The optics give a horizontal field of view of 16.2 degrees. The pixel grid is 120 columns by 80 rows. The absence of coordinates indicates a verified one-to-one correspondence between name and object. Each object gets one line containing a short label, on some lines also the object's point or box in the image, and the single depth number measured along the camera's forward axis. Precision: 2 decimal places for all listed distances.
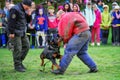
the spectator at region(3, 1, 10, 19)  18.20
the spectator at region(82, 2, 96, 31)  18.53
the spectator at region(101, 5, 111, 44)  18.86
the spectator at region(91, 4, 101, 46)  18.55
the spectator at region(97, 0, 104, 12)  20.49
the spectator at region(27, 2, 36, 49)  17.94
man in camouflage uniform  10.97
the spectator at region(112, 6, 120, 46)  18.62
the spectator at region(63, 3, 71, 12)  14.14
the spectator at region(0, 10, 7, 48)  17.83
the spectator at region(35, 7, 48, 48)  18.09
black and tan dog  10.93
